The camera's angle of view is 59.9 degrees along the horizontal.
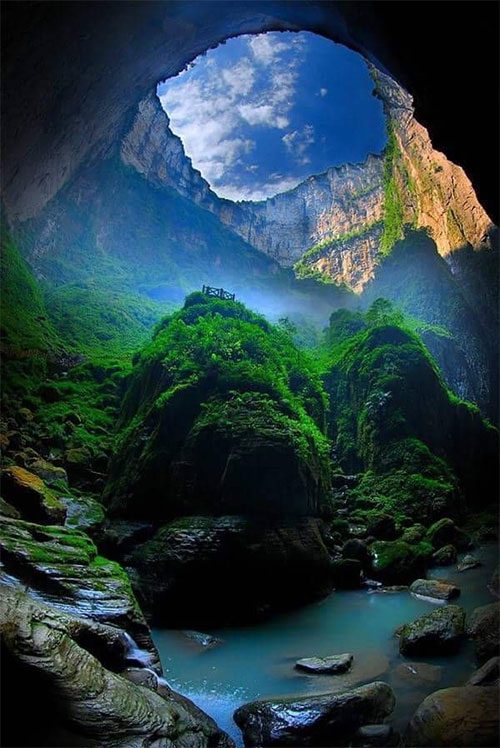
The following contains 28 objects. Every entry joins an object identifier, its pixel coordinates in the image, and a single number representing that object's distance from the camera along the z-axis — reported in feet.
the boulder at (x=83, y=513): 35.93
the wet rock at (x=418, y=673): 20.25
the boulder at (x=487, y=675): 17.66
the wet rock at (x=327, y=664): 22.02
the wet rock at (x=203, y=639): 27.07
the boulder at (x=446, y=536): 47.11
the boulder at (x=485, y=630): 21.21
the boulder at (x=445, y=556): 42.37
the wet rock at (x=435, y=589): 33.04
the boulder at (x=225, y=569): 31.42
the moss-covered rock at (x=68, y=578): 21.29
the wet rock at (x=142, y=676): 18.86
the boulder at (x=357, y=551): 40.55
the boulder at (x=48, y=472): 43.04
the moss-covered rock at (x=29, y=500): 29.35
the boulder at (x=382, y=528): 46.91
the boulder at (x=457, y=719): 13.44
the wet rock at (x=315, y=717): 16.01
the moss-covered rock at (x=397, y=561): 38.09
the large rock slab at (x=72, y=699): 13.53
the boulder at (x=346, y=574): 37.51
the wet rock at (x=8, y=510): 26.68
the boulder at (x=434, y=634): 22.93
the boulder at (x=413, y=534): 46.01
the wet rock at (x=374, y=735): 15.42
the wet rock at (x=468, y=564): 40.14
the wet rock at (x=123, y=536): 36.19
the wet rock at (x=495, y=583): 32.85
